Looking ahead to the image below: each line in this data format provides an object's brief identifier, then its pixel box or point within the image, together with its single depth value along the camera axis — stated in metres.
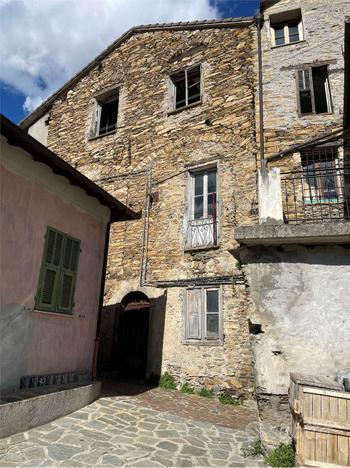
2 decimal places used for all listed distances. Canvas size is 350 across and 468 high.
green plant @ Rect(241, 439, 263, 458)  4.44
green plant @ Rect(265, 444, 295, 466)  3.97
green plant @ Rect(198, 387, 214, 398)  8.09
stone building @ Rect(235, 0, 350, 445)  4.30
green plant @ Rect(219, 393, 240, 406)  7.77
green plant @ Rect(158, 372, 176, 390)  8.55
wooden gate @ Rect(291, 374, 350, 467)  3.52
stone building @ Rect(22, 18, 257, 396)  8.66
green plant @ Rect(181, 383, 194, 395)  8.30
